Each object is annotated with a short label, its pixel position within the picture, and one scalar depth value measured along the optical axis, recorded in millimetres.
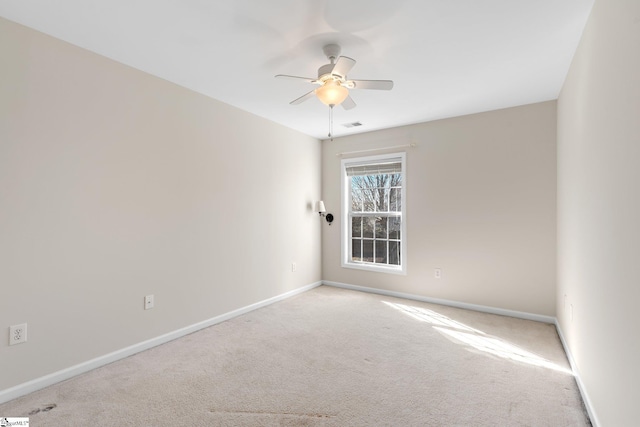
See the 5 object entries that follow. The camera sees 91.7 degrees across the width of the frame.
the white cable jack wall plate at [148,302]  2754
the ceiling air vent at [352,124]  4219
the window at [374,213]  4496
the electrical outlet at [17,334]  2020
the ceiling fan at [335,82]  2232
